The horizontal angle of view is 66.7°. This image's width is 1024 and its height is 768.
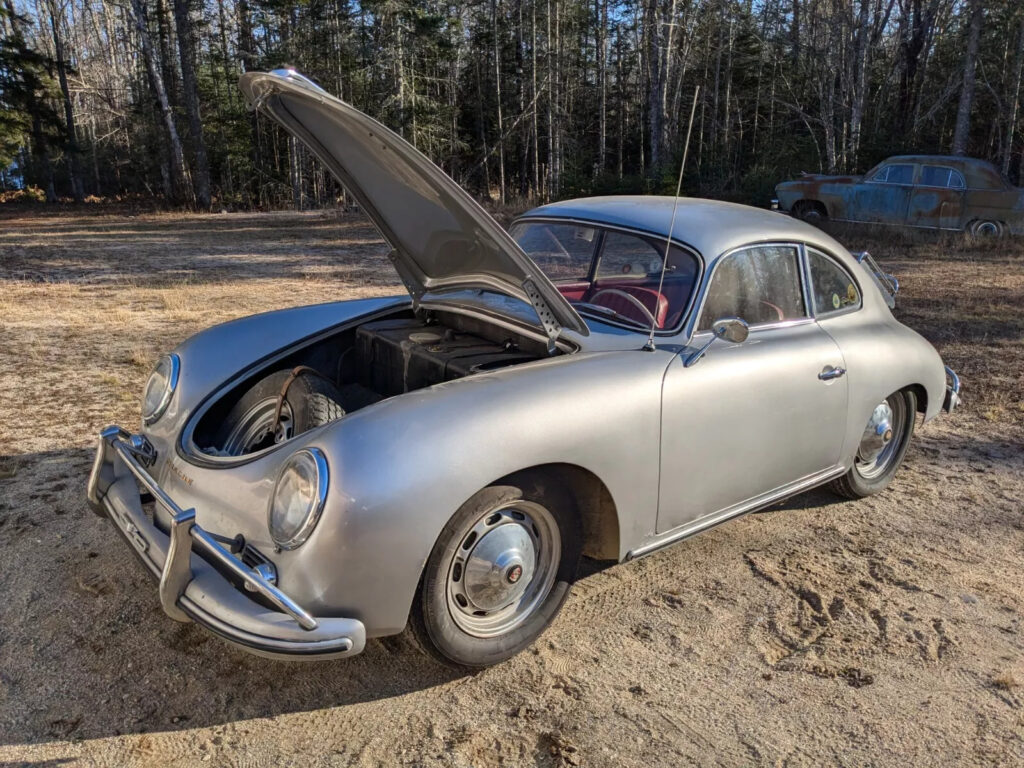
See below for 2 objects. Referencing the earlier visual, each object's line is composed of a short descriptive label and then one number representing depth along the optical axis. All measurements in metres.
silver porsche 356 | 2.34
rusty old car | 13.02
